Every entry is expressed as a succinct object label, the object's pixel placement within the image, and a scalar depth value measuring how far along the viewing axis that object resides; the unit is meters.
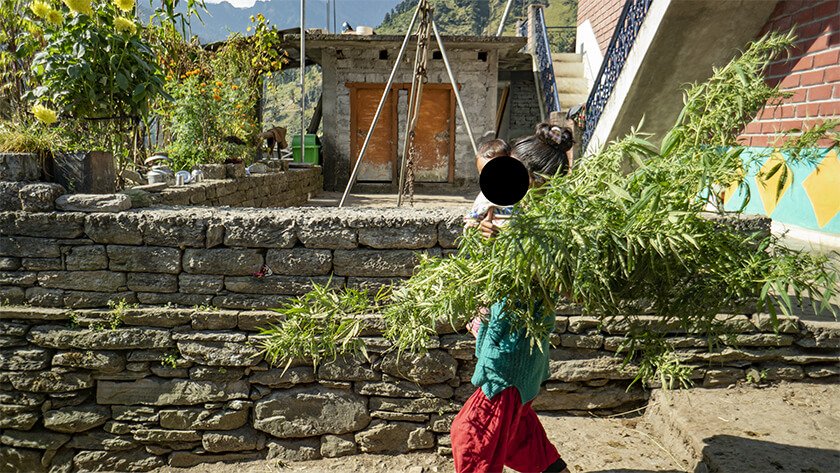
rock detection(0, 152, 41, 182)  3.64
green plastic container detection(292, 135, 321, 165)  11.98
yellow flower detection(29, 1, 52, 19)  3.88
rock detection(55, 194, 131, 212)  3.58
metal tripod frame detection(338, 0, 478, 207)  5.53
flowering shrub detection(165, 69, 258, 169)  6.72
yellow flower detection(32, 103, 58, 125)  3.86
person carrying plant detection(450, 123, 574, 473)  2.28
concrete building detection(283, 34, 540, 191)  11.71
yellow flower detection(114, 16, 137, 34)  4.07
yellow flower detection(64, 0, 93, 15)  3.83
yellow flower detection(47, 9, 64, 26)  3.91
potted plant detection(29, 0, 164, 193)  3.85
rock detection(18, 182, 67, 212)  3.59
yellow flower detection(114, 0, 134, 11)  4.00
